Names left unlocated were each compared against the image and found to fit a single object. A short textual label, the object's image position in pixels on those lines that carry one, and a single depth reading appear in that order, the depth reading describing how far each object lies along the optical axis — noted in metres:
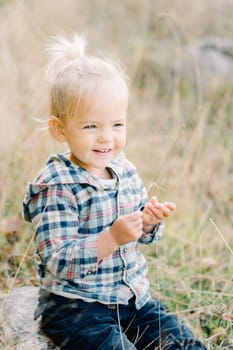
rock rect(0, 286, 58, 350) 2.42
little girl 2.29
